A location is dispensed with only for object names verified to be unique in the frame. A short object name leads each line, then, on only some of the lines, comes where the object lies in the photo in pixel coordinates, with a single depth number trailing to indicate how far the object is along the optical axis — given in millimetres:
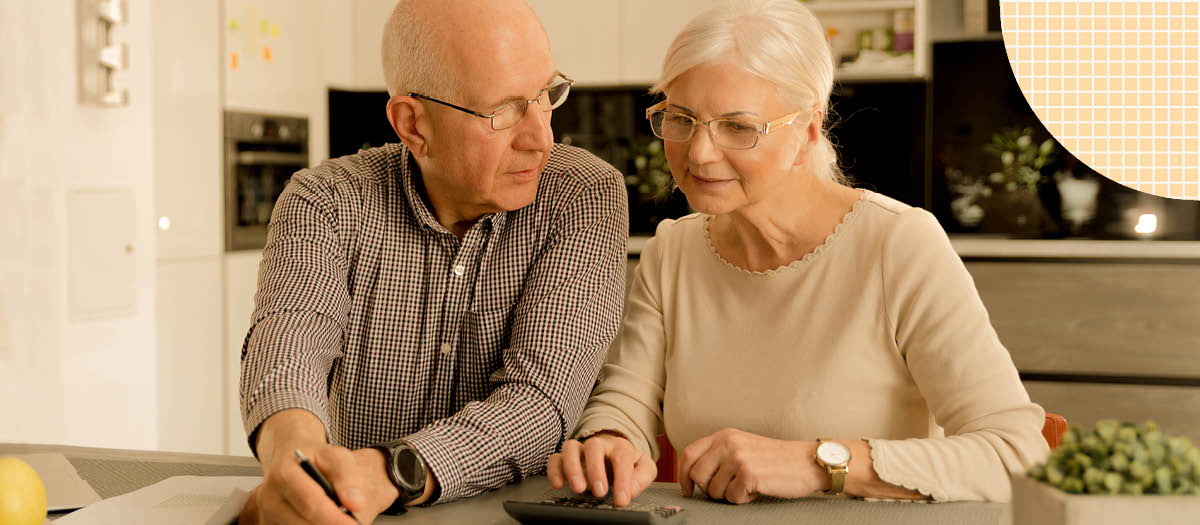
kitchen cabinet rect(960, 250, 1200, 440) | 3723
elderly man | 1443
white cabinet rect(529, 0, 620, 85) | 4465
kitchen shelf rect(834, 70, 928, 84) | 4164
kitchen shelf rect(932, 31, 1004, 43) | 4359
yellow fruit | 1022
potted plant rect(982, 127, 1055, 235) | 4344
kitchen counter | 3721
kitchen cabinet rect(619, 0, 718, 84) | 4379
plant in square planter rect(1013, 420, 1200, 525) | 668
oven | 3877
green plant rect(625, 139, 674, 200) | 4598
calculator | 1040
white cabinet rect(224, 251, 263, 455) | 3904
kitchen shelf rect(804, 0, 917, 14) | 4094
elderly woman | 1285
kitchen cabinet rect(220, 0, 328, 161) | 3855
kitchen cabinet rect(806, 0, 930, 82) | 4109
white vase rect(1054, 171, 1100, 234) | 4230
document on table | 1127
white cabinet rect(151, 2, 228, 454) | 3529
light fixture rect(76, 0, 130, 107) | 2844
